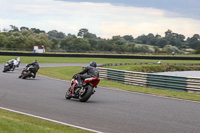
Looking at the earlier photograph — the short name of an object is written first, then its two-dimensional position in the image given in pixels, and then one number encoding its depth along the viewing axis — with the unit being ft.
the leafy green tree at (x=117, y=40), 515.09
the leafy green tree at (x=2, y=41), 388.08
